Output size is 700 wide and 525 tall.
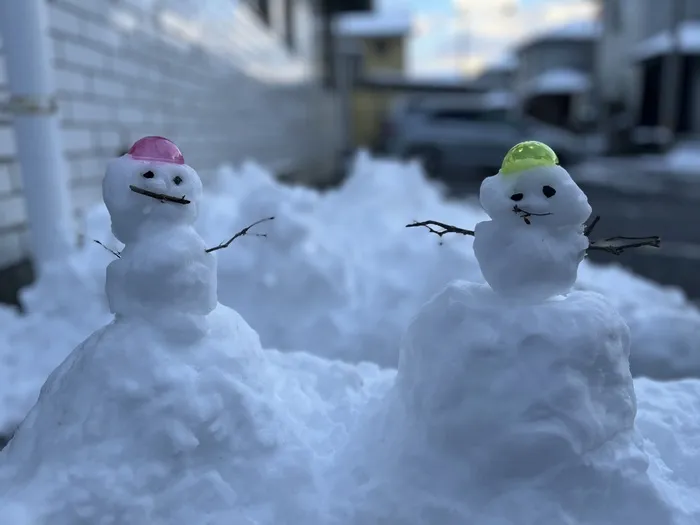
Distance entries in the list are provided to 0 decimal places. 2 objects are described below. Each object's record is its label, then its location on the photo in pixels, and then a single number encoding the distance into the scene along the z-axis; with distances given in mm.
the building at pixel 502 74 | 42250
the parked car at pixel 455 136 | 14398
